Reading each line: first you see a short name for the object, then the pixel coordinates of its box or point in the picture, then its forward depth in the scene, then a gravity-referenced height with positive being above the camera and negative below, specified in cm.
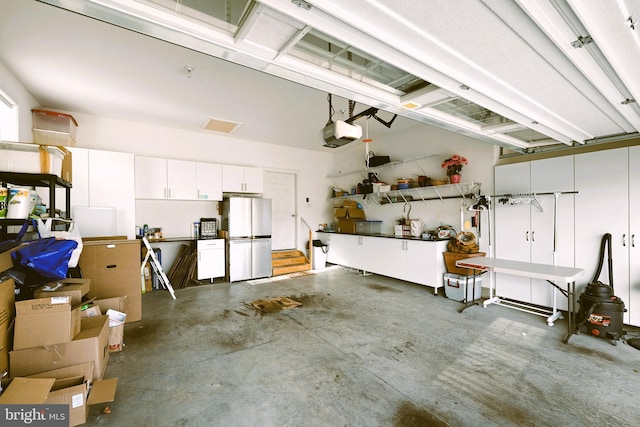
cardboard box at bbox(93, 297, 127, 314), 294 -98
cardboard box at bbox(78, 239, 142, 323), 320 -69
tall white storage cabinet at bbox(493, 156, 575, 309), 371 -19
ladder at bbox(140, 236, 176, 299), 431 -94
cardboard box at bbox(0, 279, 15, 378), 184 -73
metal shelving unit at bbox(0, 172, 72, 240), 230 +28
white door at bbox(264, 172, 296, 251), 682 +9
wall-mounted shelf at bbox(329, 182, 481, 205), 470 +32
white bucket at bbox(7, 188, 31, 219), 227 +6
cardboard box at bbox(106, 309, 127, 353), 274 -119
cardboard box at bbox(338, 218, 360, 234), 631 -35
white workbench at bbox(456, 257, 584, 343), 298 -70
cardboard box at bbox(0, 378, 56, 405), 154 -103
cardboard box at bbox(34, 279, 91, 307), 213 -63
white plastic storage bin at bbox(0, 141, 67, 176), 222 +44
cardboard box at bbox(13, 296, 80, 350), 191 -77
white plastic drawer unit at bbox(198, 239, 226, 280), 534 -92
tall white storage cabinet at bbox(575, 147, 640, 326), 323 -7
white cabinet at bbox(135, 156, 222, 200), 496 +58
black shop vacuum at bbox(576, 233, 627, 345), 291 -107
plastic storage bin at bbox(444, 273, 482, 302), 428 -120
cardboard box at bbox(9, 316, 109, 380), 190 -102
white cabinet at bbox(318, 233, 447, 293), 468 -89
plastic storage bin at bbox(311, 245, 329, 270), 673 -111
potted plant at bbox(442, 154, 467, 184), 465 +74
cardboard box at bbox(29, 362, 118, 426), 174 -116
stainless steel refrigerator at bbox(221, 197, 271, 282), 553 -50
